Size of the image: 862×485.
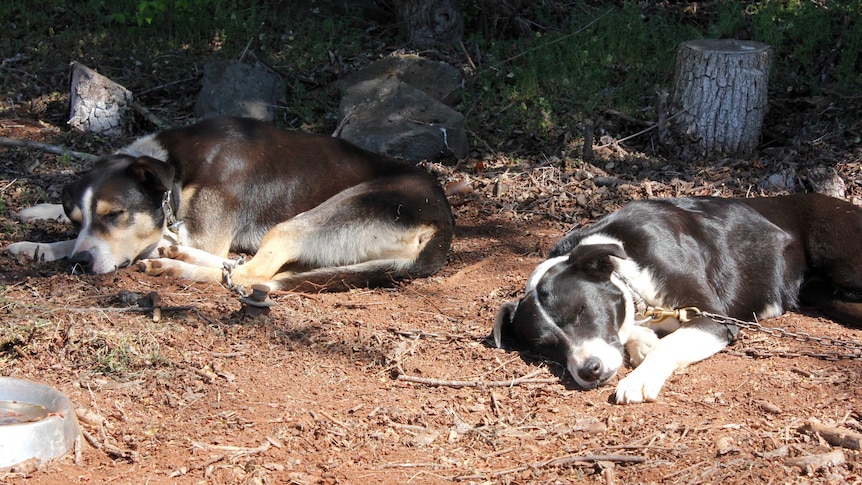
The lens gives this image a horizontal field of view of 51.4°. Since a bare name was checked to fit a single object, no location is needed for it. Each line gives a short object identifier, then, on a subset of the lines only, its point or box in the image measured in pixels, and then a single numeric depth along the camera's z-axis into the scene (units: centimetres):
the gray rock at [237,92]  976
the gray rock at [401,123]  891
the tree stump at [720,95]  835
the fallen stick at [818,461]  382
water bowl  370
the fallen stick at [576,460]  394
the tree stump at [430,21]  1119
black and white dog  488
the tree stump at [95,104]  945
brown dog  651
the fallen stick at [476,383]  479
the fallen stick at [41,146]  873
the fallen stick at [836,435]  396
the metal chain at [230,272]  621
